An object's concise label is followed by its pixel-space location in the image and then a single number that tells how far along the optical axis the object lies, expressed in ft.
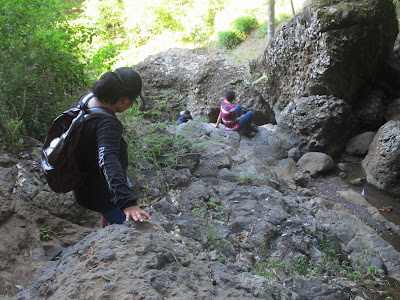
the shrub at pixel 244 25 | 46.96
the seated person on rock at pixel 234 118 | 26.78
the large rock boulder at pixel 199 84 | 33.32
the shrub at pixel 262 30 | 44.94
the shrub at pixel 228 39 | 46.50
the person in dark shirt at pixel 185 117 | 28.98
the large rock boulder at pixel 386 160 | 21.61
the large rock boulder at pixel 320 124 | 25.81
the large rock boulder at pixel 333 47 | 24.12
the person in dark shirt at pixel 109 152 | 6.40
